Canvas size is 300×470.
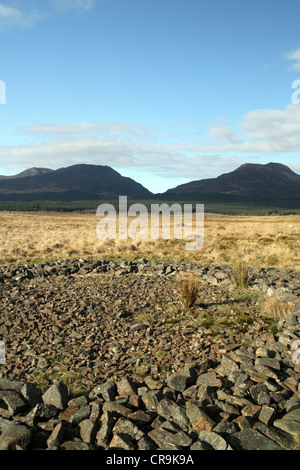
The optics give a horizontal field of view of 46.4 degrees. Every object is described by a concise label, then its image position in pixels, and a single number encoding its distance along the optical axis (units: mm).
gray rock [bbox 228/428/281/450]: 4445
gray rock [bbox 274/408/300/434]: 4758
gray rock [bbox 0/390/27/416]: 5294
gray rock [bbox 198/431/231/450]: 4375
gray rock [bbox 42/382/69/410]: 5430
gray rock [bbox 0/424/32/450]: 4438
